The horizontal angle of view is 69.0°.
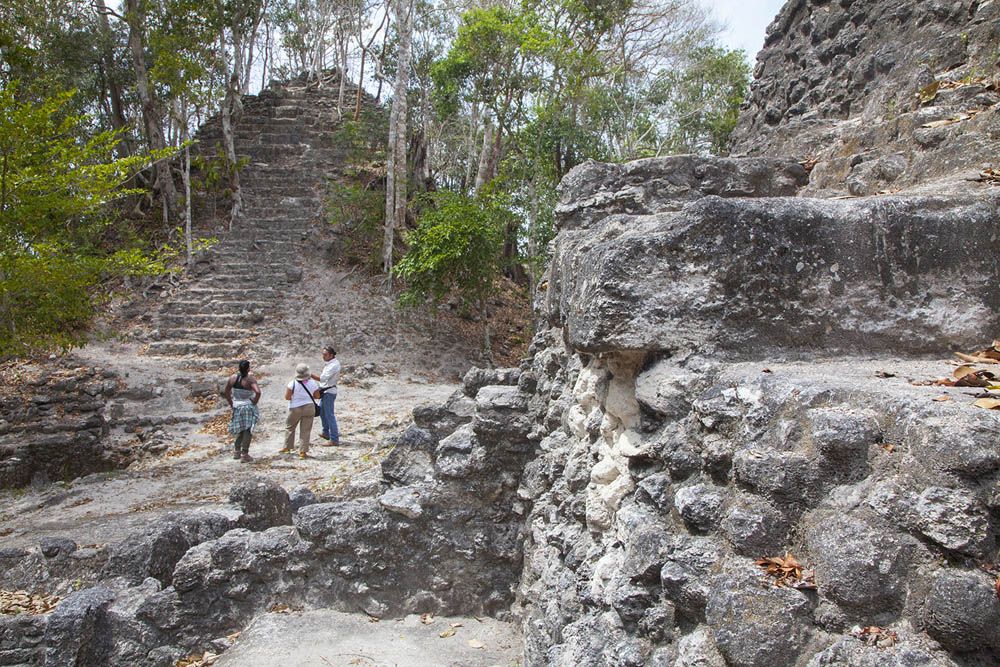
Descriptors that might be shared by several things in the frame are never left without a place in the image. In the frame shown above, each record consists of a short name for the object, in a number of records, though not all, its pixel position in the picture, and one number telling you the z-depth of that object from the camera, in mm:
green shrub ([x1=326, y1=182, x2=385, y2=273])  17641
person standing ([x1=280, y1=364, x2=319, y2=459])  8703
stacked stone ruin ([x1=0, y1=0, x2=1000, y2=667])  1749
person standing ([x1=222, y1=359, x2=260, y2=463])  8648
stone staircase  14688
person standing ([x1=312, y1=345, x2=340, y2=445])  9117
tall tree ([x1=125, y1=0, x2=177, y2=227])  16984
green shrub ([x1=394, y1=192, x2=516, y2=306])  14680
